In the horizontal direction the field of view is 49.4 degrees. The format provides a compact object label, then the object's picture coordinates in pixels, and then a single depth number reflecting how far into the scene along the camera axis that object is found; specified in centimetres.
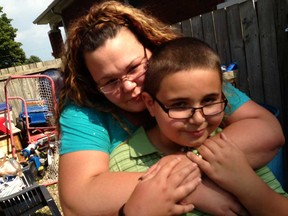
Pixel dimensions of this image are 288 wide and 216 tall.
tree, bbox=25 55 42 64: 5444
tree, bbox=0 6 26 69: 3469
